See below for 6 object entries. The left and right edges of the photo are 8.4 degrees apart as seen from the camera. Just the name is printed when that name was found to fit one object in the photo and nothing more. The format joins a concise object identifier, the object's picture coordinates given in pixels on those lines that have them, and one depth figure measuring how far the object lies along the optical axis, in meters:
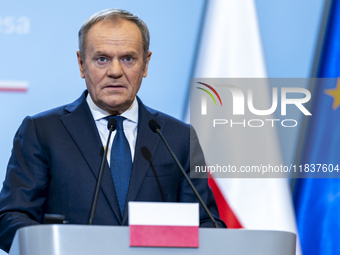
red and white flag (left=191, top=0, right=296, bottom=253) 5.33
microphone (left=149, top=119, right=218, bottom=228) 4.89
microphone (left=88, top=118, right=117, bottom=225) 4.69
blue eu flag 5.31
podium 4.56
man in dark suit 4.93
